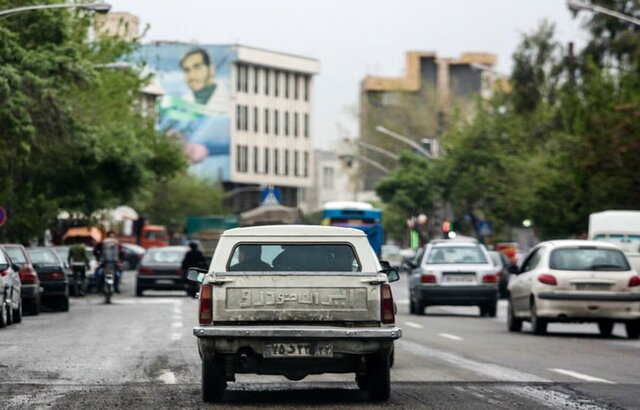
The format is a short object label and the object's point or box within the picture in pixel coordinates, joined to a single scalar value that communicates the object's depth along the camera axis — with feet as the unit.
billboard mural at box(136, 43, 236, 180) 506.89
